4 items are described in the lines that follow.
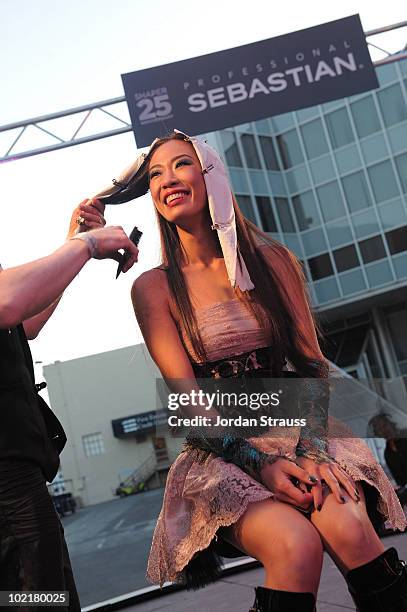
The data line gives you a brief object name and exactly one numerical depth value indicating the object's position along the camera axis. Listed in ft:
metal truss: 27.04
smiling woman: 6.23
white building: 118.32
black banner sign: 26.43
